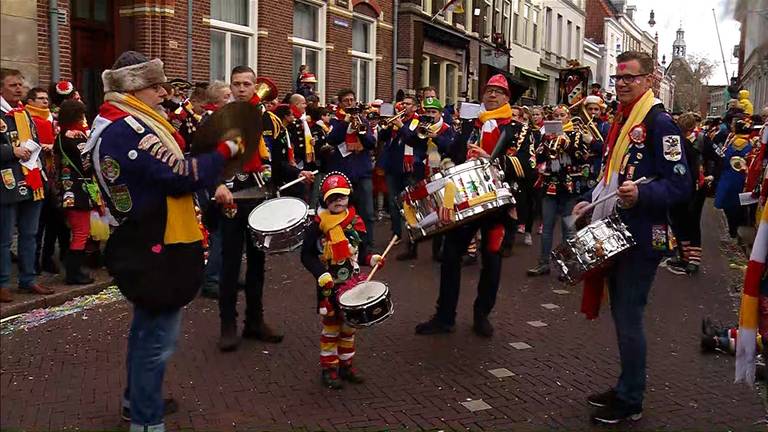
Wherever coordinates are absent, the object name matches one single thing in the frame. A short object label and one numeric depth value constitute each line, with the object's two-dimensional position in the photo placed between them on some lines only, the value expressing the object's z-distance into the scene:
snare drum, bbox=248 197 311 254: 4.89
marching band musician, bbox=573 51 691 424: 3.91
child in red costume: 4.73
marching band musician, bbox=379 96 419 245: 9.59
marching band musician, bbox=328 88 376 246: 8.90
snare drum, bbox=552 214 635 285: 3.98
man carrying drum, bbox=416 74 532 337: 5.88
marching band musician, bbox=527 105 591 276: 8.37
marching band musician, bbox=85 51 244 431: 3.43
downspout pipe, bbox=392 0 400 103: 21.16
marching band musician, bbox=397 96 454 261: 8.73
